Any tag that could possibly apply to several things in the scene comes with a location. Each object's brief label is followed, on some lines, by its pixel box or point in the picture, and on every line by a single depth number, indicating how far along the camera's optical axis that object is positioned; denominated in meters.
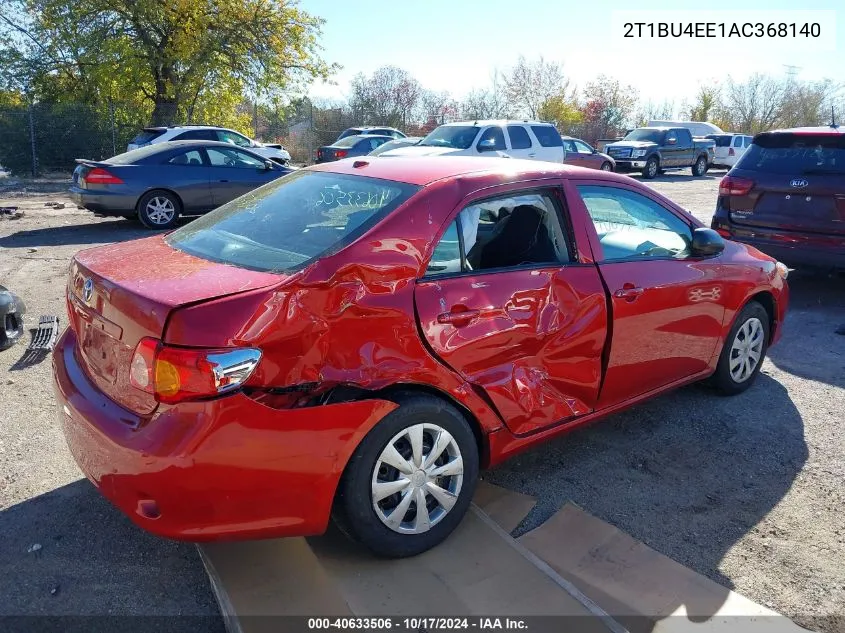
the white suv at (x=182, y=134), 16.58
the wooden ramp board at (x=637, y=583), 2.74
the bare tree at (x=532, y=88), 43.97
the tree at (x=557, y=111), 43.66
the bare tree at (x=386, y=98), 34.69
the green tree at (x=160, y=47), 21.73
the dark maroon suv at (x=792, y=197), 6.84
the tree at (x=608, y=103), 44.81
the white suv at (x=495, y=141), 14.91
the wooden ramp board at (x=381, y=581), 2.70
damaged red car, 2.51
